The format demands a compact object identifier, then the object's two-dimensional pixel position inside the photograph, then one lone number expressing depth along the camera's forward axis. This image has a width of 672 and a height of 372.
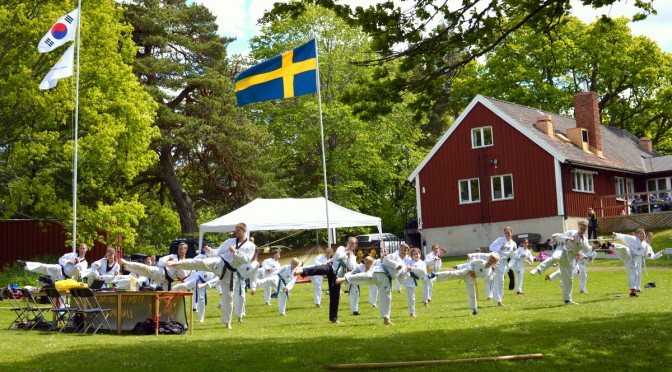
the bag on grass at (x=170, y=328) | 19.72
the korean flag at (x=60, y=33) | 31.64
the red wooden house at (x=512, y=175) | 48.09
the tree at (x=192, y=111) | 47.28
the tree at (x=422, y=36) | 13.19
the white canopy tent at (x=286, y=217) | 37.94
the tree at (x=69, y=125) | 35.53
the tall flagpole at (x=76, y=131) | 32.94
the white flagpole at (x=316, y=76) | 32.66
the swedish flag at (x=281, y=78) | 32.50
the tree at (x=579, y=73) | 59.66
